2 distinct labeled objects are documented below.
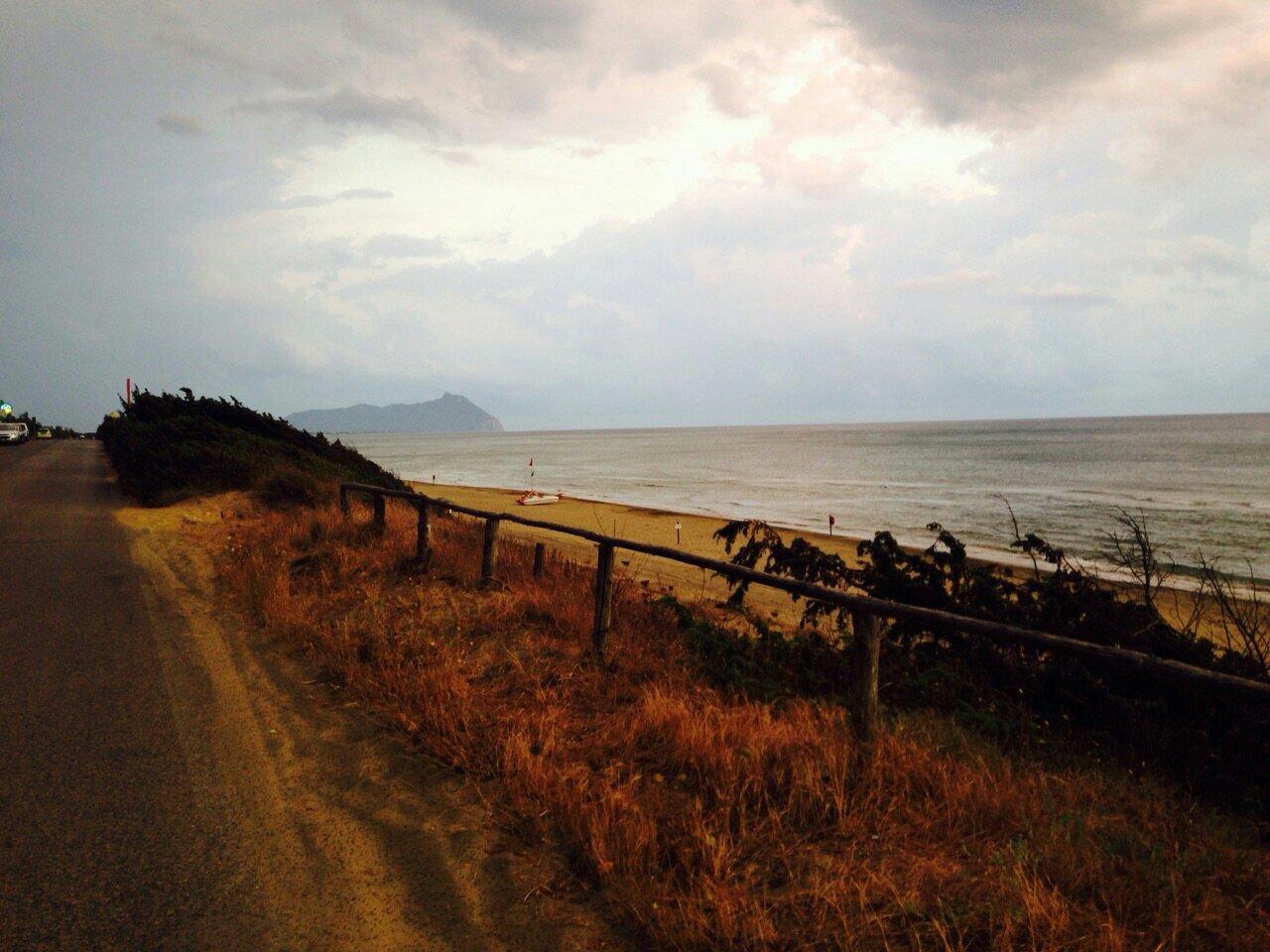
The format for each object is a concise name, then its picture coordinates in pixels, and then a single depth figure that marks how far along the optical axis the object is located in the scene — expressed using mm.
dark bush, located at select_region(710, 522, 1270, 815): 4844
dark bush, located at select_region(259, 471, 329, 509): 14141
